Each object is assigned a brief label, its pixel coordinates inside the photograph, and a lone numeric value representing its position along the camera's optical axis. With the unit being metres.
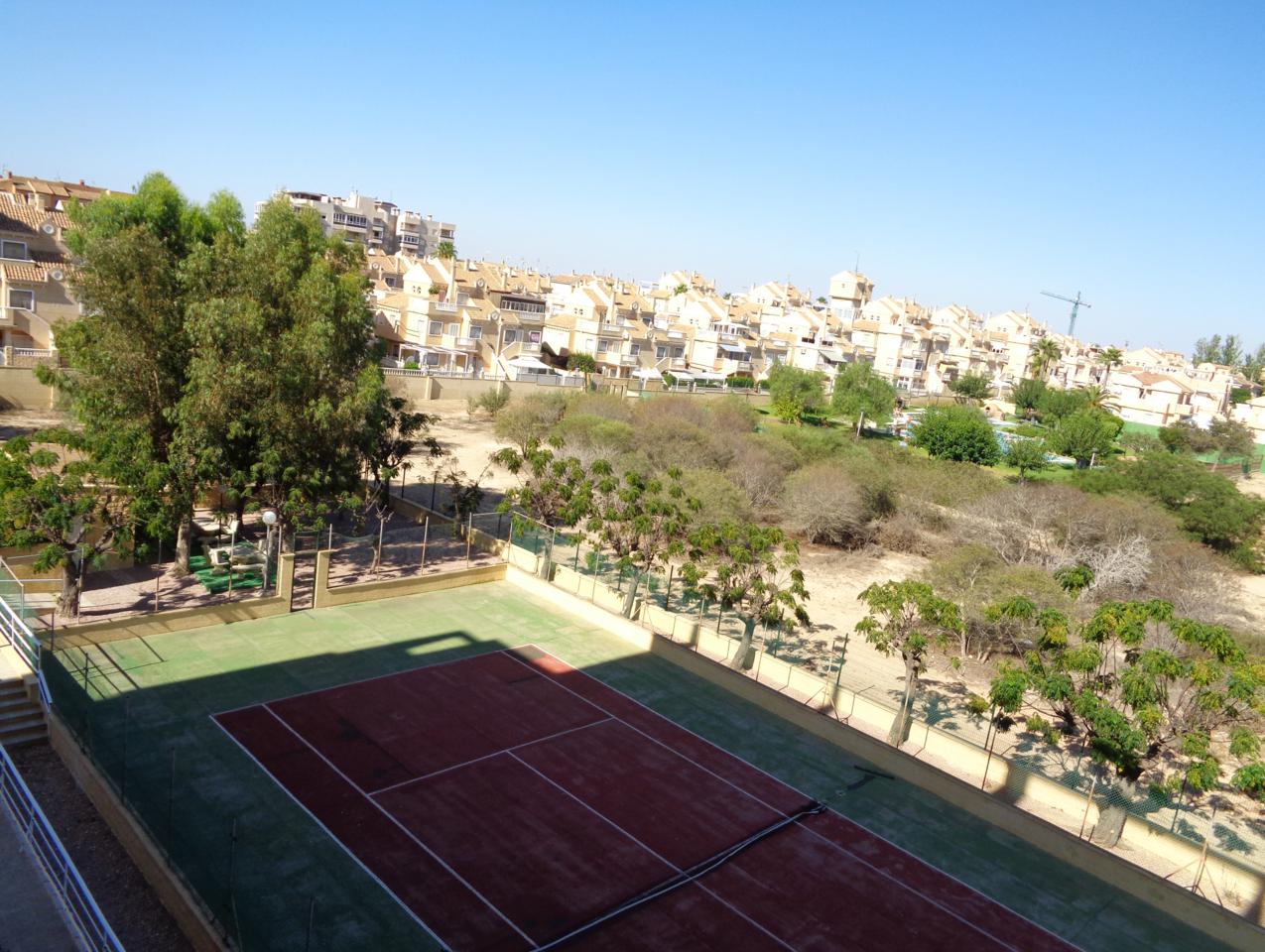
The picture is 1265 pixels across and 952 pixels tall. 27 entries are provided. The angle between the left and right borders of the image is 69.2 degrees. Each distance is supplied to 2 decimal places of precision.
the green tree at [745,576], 21.02
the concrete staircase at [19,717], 14.57
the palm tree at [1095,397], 80.44
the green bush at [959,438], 56.31
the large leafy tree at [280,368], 19.88
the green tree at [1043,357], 96.31
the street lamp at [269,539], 20.45
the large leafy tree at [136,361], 19.70
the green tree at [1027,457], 52.96
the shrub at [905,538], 36.31
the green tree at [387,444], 23.48
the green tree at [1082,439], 62.03
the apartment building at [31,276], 42.81
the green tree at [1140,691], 15.97
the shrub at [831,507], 34.91
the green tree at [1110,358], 99.06
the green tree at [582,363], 68.09
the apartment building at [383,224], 113.44
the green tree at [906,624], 18.62
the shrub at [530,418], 44.19
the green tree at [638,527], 23.66
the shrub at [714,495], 31.25
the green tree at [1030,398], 86.00
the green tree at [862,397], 64.50
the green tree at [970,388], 90.06
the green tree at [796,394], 63.16
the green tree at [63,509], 17.97
